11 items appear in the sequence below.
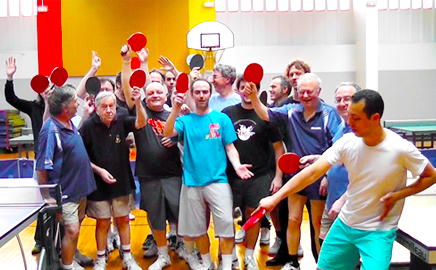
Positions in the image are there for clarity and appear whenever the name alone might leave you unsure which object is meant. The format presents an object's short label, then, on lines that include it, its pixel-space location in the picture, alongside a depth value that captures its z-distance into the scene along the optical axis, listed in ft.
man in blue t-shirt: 15.46
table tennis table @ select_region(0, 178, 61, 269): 10.30
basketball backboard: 39.86
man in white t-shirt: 10.01
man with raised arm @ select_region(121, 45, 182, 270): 16.44
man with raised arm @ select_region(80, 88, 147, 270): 16.15
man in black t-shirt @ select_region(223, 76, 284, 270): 15.92
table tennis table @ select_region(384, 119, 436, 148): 37.94
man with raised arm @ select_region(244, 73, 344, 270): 14.53
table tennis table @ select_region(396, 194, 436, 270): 9.84
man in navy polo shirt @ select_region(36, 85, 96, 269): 14.93
